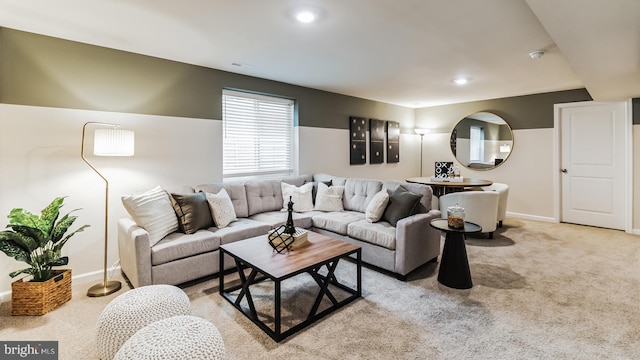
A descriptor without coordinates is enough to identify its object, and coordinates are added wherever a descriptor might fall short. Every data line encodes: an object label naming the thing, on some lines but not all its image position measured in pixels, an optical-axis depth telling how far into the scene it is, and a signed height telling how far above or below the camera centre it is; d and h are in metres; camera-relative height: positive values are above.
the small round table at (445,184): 4.54 -0.09
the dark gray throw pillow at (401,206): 3.19 -0.30
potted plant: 2.29 -0.61
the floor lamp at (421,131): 6.66 +1.05
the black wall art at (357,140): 5.64 +0.73
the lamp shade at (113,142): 2.66 +0.33
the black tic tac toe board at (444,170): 5.11 +0.14
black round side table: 2.76 -0.77
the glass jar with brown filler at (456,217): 2.74 -0.36
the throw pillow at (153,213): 2.73 -0.32
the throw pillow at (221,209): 3.21 -0.33
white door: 4.71 +0.24
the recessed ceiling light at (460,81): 4.36 +1.45
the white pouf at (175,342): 1.33 -0.77
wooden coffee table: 2.06 -0.64
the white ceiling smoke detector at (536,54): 3.13 +1.32
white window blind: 4.14 +0.65
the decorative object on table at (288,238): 2.49 -0.51
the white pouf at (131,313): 1.68 -0.80
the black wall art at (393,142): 6.42 +0.80
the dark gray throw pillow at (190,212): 2.99 -0.34
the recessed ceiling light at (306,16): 2.30 +1.29
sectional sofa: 2.69 -0.50
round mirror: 5.82 +0.76
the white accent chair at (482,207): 4.18 -0.41
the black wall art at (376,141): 6.03 +0.77
